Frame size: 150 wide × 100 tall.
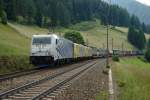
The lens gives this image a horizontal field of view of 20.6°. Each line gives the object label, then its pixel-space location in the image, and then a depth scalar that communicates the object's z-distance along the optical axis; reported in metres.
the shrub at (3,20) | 100.17
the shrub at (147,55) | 155.75
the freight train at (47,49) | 39.38
